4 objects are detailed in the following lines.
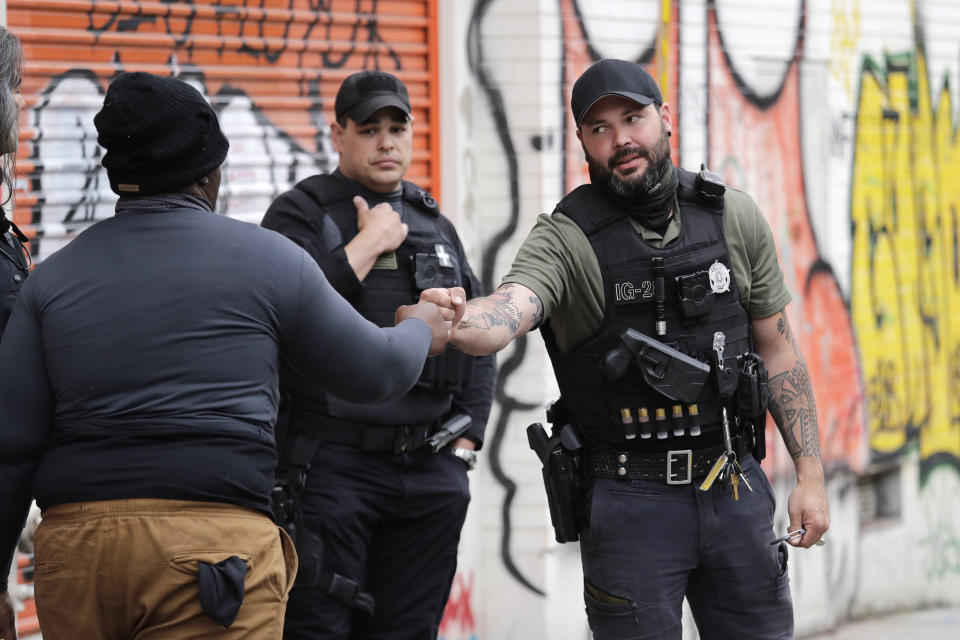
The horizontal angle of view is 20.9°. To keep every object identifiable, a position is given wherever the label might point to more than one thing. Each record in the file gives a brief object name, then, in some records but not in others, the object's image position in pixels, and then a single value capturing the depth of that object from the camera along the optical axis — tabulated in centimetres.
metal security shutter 904
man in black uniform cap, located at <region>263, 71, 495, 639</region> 805
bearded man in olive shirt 694
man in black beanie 501
